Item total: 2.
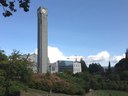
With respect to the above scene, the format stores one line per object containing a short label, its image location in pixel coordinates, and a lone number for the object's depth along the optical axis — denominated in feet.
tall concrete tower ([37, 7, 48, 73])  130.44
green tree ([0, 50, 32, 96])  47.35
